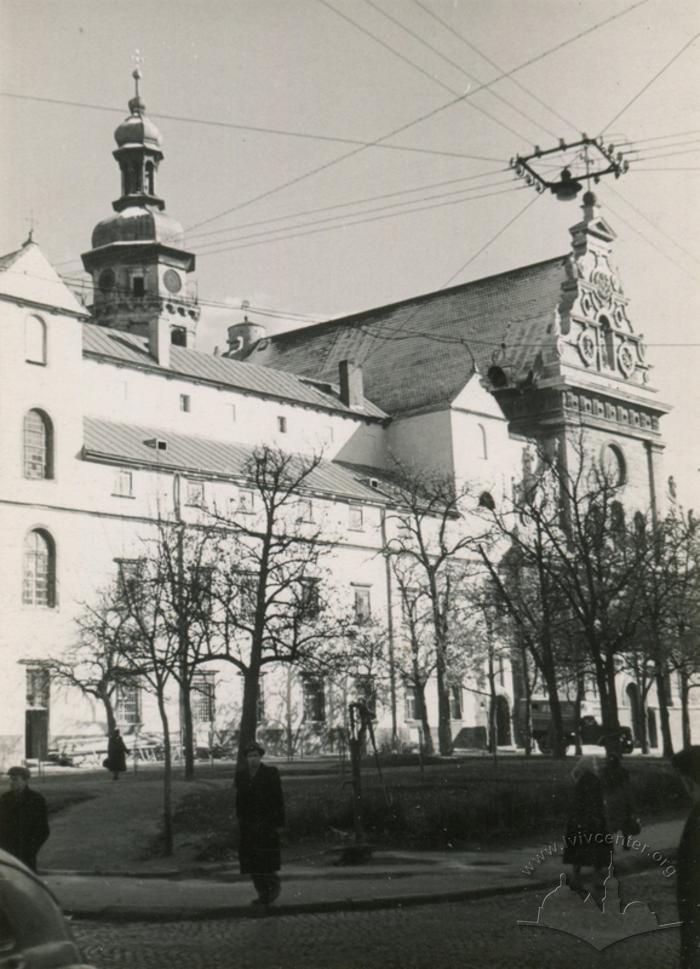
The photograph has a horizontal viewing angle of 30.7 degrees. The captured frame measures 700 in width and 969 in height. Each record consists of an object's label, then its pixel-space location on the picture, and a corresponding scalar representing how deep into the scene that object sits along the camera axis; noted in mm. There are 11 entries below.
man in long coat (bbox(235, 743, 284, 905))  12930
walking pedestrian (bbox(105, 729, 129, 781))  33688
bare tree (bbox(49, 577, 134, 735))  40656
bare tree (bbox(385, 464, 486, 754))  45469
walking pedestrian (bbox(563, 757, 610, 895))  14023
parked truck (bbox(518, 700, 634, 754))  50781
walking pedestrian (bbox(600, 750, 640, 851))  19062
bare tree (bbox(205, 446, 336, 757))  32188
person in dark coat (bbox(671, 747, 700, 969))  6305
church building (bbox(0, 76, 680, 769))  43250
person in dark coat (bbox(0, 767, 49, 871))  13141
